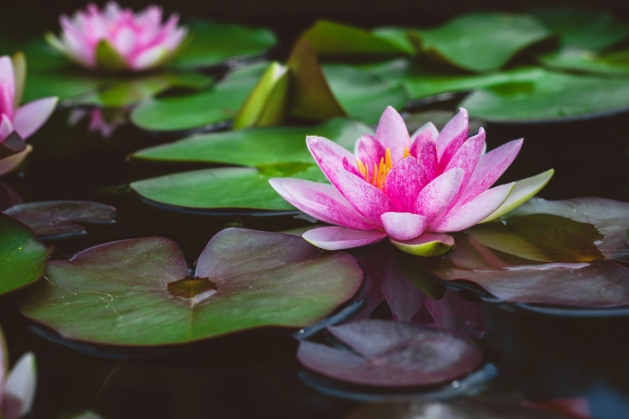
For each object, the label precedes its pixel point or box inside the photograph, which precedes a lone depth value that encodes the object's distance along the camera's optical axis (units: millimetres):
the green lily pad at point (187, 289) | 864
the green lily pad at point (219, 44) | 1699
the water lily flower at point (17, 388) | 811
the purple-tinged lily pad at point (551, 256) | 880
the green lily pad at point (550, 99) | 1128
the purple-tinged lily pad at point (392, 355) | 833
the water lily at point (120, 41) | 1469
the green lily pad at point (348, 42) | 1520
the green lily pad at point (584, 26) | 1588
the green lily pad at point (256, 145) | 1047
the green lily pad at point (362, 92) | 1138
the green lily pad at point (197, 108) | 1159
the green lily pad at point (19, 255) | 894
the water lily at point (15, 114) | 1012
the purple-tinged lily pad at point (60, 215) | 968
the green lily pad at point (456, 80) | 1257
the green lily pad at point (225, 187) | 986
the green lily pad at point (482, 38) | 1384
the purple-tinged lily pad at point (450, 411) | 811
